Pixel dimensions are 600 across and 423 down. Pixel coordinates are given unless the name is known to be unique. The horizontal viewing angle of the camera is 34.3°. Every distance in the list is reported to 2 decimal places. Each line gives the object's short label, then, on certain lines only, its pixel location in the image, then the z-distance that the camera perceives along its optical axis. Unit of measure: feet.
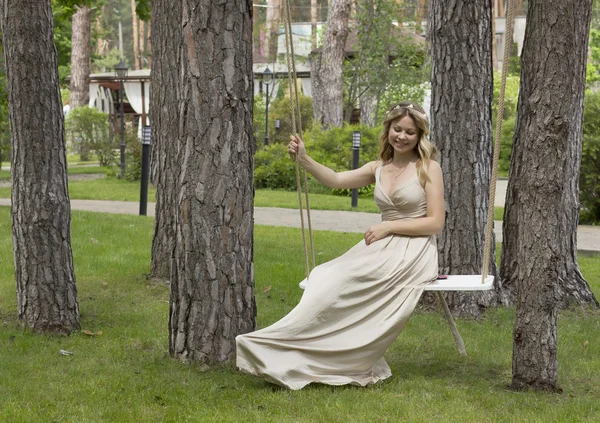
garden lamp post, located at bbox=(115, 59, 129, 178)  78.95
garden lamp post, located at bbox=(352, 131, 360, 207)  52.80
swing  15.24
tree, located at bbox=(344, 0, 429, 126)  91.91
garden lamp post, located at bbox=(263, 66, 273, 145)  88.71
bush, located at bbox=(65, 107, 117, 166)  84.79
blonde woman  16.25
